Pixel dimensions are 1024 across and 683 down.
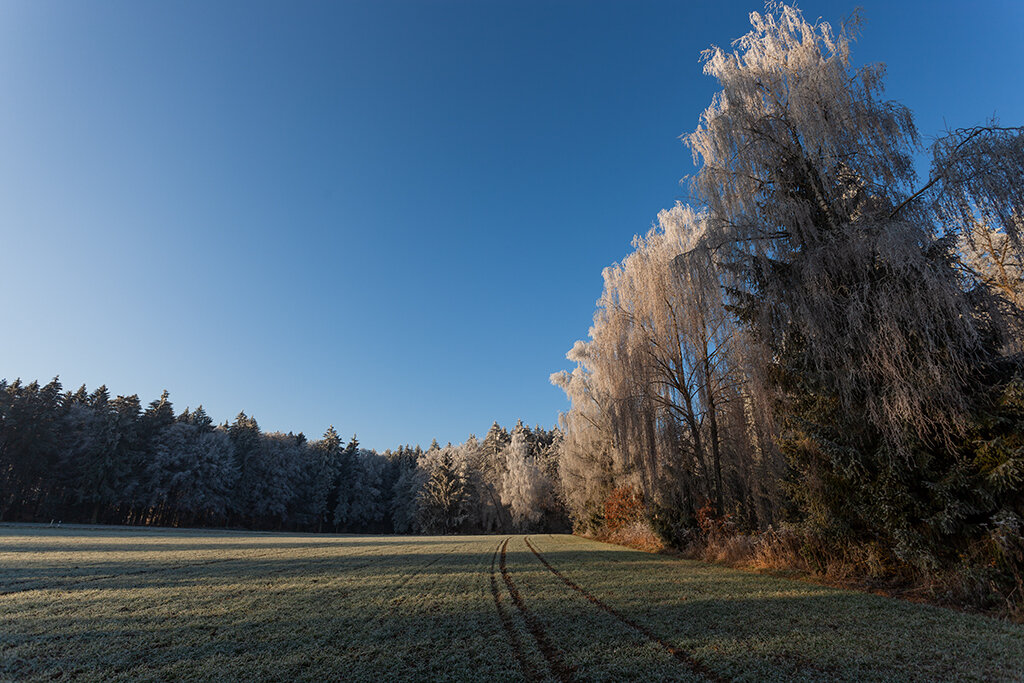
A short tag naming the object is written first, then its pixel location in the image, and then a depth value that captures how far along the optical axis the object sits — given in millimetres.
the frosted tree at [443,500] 52906
